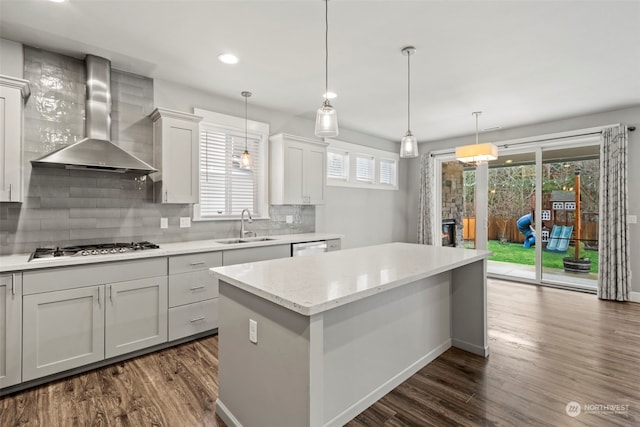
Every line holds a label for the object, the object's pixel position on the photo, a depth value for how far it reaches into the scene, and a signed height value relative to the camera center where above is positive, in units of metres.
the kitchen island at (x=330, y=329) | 1.43 -0.70
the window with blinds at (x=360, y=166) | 5.47 +0.89
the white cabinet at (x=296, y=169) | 4.21 +0.60
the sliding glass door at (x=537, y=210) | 4.84 +0.07
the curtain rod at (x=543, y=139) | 4.48 +1.20
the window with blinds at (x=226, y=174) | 3.82 +0.49
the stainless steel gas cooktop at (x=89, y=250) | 2.41 -0.32
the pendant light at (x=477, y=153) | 3.58 +0.70
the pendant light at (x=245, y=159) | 3.75 +0.63
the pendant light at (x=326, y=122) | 2.12 +0.62
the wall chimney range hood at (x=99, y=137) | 2.65 +0.68
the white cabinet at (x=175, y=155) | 3.18 +0.58
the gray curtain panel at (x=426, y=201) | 6.38 +0.25
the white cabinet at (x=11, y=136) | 2.33 +0.56
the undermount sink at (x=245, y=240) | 3.62 -0.34
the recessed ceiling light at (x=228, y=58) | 2.88 +1.44
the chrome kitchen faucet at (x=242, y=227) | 3.94 -0.19
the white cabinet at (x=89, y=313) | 2.24 -0.80
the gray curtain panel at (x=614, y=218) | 4.29 -0.05
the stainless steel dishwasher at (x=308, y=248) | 3.86 -0.45
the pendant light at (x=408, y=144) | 2.81 +0.62
